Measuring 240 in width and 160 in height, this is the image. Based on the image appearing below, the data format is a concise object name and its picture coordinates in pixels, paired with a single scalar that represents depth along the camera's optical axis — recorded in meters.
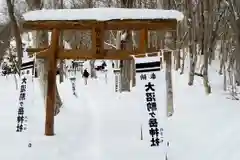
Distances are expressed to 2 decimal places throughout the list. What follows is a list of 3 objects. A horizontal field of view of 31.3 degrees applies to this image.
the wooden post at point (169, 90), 13.22
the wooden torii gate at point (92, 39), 10.22
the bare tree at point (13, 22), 18.25
